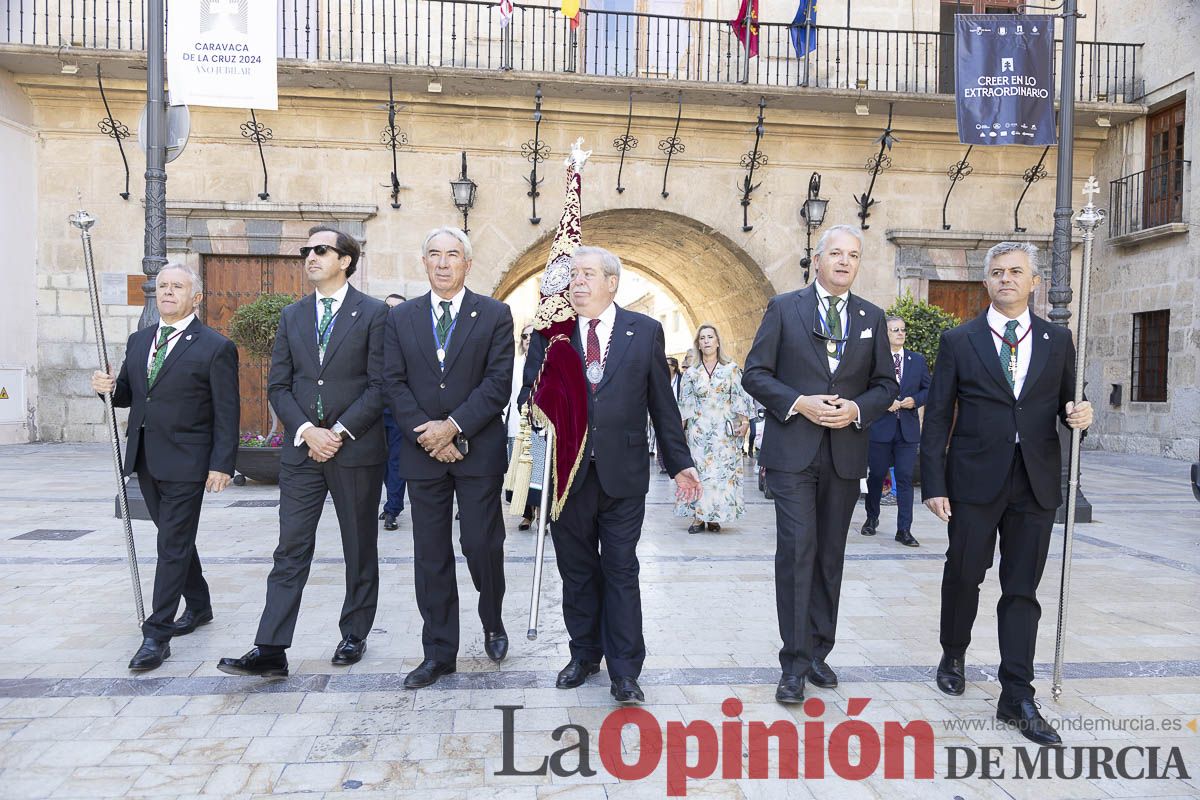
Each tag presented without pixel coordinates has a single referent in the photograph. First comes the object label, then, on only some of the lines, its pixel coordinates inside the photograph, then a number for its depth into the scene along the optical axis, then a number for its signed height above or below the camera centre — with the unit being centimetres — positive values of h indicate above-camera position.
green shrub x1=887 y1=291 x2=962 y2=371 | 1100 +66
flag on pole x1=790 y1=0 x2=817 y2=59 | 1423 +549
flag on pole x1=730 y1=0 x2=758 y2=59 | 1405 +541
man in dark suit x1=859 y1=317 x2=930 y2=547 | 773 -47
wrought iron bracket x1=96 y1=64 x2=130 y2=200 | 1402 +359
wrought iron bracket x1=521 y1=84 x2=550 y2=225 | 1478 +348
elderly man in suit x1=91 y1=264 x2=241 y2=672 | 441 -26
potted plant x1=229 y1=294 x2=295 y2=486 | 1022 +30
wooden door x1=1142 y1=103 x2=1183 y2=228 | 1520 +358
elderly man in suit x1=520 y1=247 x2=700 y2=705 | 397 -44
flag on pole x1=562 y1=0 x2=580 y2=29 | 1312 +517
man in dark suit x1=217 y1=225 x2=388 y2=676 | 420 -29
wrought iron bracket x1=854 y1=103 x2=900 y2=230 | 1538 +348
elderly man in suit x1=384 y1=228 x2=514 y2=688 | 418 -19
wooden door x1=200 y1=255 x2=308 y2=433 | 1463 +130
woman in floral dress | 816 -51
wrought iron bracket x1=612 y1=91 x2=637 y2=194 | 1508 +374
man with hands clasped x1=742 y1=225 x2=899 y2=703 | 399 -19
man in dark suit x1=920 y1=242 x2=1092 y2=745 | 378 -31
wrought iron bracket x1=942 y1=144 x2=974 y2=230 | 1573 +353
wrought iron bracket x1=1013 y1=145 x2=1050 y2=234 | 1589 +348
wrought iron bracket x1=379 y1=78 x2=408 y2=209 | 1429 +360
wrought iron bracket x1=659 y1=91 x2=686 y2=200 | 1515 +373
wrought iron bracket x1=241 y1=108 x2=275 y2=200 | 1414 +360
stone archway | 1580 +213
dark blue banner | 1244 +411
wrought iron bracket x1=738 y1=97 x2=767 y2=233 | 1532 +331
